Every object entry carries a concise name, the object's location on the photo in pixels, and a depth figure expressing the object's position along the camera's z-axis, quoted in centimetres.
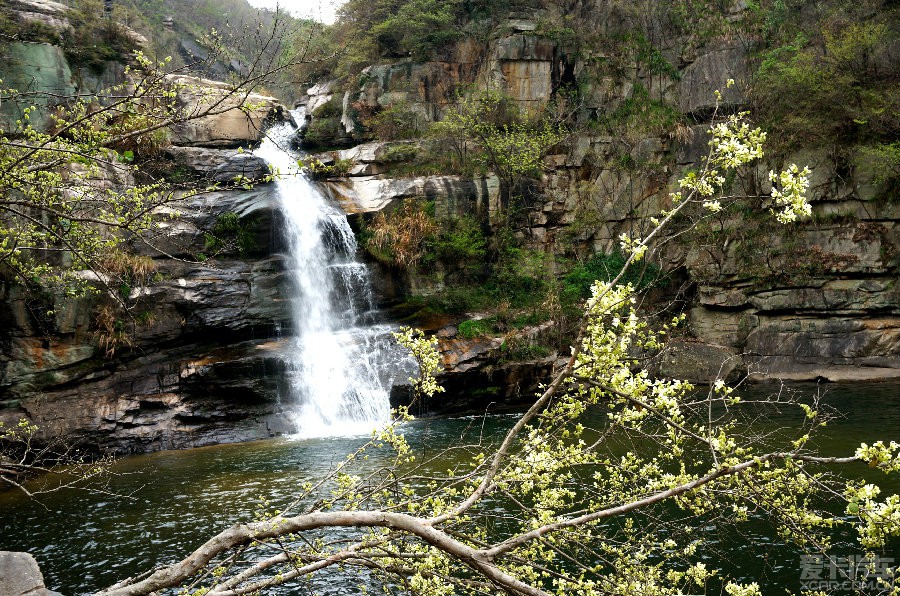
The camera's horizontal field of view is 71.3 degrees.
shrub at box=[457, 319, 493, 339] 1823
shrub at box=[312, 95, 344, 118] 2527
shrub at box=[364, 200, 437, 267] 1948
